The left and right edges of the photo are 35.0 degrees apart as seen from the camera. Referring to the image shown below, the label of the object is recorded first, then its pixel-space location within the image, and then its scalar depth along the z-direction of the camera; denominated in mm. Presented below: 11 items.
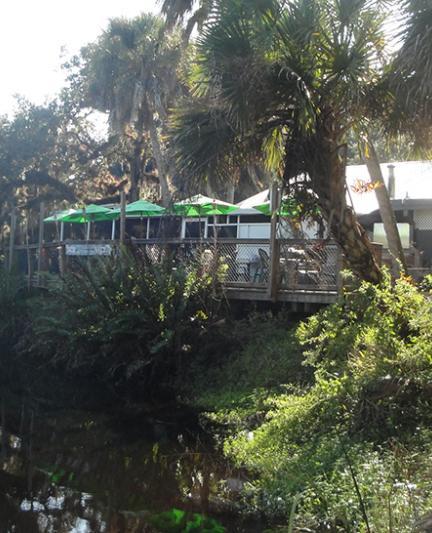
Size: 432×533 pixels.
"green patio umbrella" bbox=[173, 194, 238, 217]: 15156
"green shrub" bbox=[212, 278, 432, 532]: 6250
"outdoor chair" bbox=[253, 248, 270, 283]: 14320
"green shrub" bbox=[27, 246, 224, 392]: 14070
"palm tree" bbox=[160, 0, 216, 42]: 16359
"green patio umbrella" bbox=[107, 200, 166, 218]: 21500
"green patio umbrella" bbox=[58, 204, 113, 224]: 23044
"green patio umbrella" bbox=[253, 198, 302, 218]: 12266
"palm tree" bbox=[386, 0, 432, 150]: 9391
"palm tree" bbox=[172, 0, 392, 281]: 10570
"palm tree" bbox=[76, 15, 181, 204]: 24766
